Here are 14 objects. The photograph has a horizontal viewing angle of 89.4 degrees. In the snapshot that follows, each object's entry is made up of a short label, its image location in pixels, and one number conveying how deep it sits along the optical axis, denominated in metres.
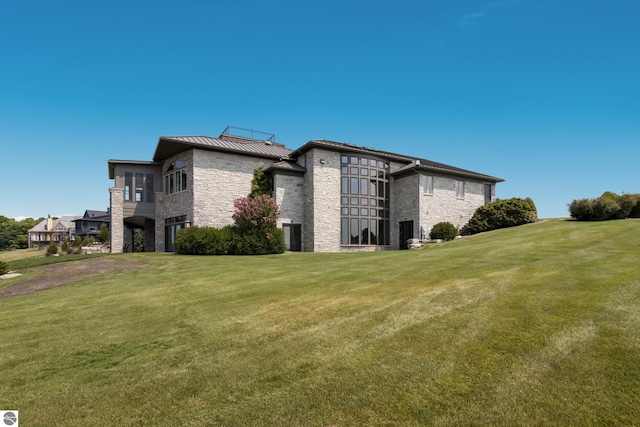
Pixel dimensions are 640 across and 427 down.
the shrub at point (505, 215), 28.22
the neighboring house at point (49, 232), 84.81
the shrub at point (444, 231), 26.64
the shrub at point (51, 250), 30.08
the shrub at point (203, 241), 22.61
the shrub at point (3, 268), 14.98
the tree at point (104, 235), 43.12
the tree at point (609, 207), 24.23
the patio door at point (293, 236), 26.69
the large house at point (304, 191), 25.98
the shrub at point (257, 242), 23.07
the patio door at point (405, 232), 28.59
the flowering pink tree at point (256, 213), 23.33
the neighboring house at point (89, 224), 71.06
